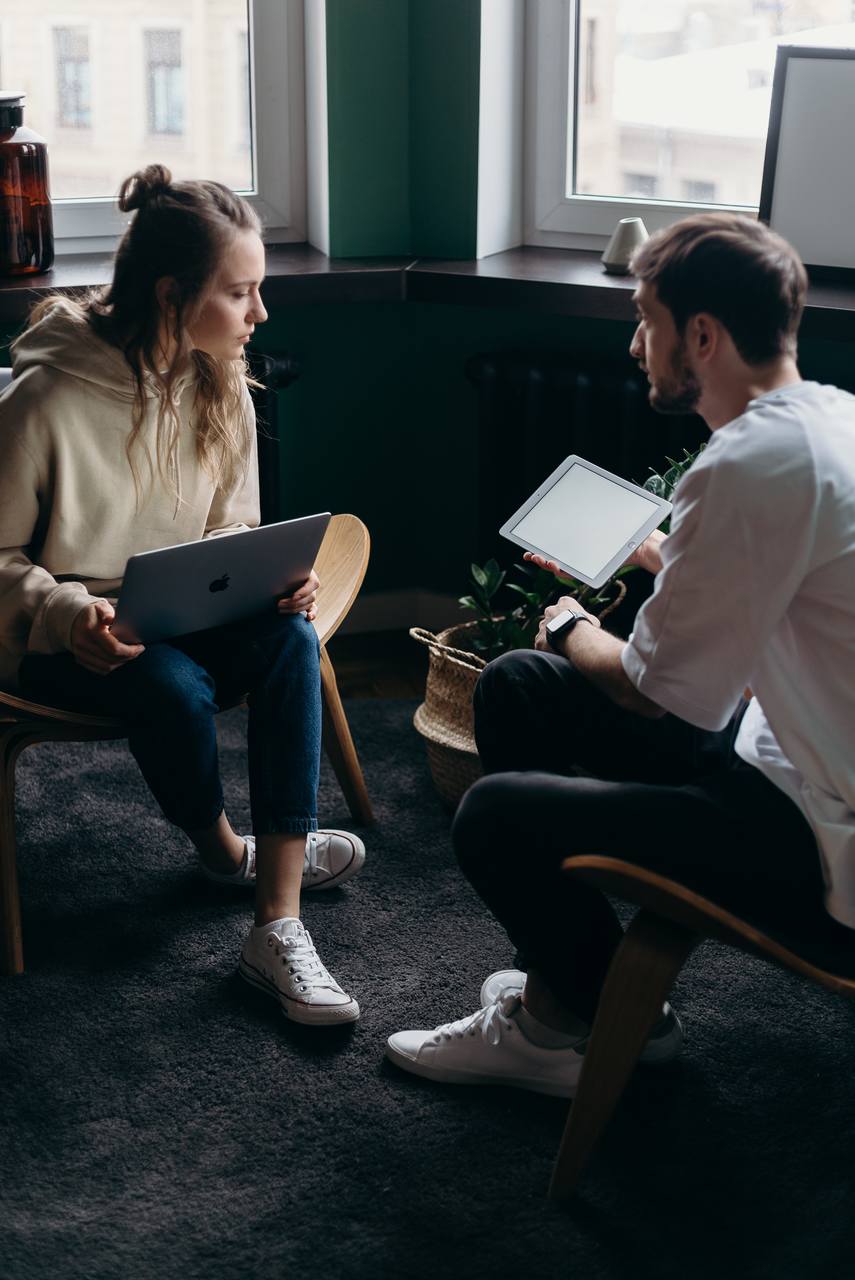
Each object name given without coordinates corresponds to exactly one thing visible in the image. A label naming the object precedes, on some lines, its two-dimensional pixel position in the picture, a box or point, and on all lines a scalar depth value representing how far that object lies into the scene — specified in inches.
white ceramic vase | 102.6
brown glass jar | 96.9
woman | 72.4
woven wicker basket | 90.5
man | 51.8
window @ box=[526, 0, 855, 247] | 102.5
